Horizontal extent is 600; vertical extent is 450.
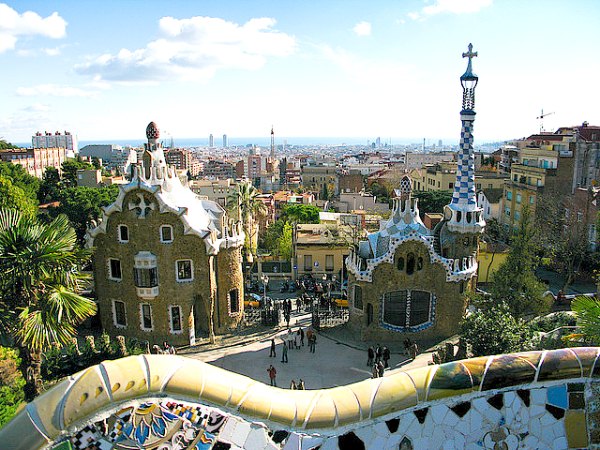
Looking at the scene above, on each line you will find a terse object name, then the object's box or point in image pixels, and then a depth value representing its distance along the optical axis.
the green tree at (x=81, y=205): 50.94
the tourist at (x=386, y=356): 22.47
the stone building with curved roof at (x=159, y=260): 24.00
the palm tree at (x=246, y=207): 42.86
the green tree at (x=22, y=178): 51.29
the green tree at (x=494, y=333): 17.80
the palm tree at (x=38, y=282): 14.30
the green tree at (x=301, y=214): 55.94
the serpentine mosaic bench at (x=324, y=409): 5.12
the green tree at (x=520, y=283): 22.41
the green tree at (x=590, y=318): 10.72
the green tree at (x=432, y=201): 61.09
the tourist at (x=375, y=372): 19.67
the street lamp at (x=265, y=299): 28.38
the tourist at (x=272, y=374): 20.64
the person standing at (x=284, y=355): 23.23
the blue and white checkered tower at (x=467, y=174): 25.28
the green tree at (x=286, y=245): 43.00
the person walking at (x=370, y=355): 22.47
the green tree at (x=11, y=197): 33.41
